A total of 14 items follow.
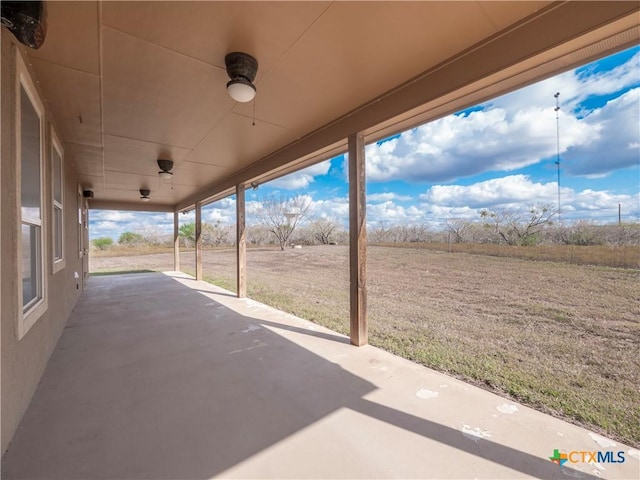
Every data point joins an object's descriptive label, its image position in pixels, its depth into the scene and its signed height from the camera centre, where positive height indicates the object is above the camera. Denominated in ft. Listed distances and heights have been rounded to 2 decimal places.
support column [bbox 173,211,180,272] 32.48 +0.23
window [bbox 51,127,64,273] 9.37 +1.61
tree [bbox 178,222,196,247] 75.87 +1.56
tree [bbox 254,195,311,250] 66.28 +7.02
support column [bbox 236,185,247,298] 17.66 -0.10
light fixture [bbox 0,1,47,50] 3.94 +3.47
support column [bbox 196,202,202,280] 25.45 -0.13
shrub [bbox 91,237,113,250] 70.72 -0.76
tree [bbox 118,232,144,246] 76.02 +0.33
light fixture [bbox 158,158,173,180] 14.39 +4.20
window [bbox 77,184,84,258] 17.80 +1.31
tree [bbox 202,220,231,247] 80.53 +2.09
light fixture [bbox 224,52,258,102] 6.12 +4.11
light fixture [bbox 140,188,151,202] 22.24 +4.21
